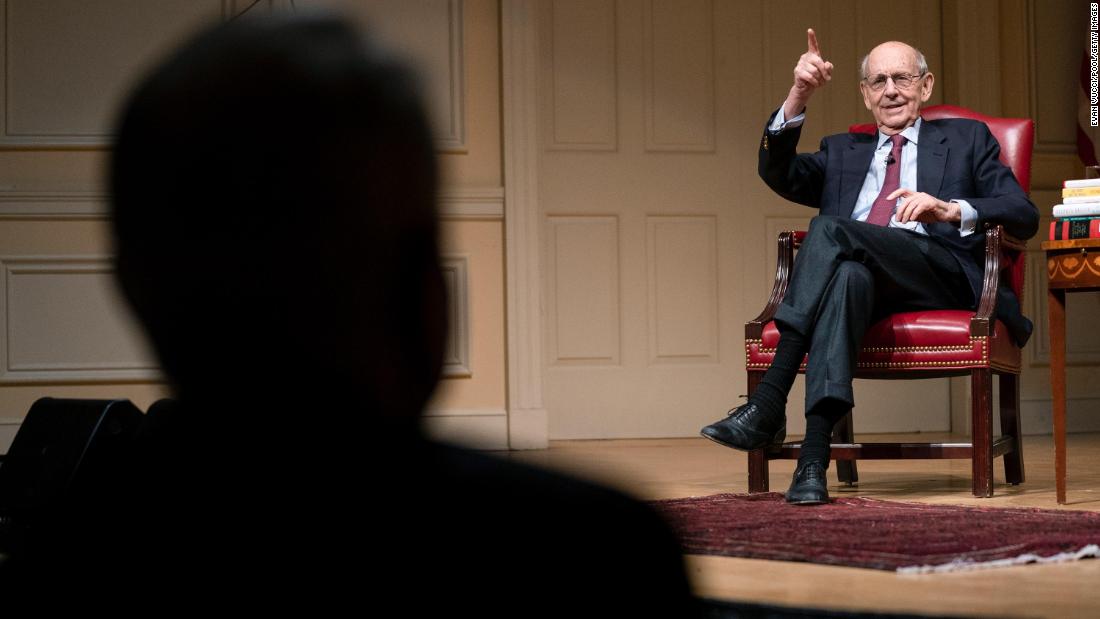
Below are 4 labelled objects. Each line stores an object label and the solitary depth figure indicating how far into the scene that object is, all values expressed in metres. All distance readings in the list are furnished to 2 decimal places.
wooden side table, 5.66
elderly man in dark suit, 5.69
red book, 5.68
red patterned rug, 4.05
